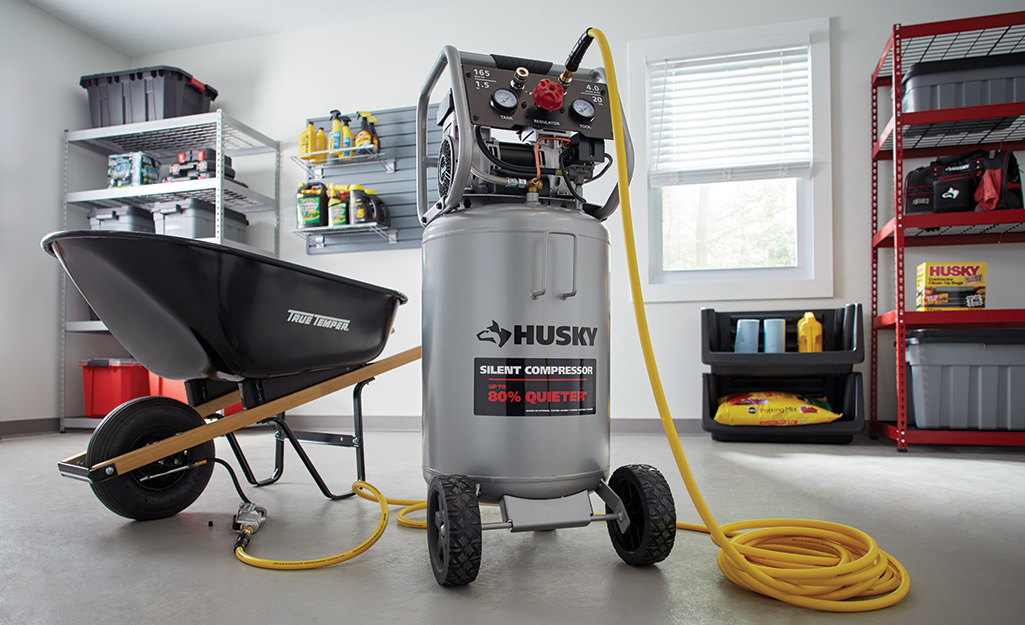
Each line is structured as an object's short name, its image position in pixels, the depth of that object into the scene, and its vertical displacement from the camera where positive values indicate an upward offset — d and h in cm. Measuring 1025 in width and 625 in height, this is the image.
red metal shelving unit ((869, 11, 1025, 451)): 272 +93
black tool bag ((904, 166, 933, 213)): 292 +63
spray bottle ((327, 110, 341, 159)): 385 +119
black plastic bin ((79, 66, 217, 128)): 385 +150
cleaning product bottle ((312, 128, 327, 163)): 394 +116
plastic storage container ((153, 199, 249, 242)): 368 +63
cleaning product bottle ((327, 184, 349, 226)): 378 +70
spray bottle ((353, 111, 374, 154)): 376 +116
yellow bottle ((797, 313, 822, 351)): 303 -10
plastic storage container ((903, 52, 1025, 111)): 278 +114
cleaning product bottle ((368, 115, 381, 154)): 384 +125
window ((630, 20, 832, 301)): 338 +92
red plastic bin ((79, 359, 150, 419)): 370 -43
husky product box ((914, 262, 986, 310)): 276 +14
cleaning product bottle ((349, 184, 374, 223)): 370 +70
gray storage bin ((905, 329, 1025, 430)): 269 -30
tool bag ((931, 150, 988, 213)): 283 +66
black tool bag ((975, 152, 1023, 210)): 276 +63
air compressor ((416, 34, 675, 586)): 119 -2
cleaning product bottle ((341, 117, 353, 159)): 385 +117
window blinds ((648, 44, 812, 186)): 344 +120
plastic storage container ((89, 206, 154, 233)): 378 +64
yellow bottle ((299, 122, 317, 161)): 391 +118
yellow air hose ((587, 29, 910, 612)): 101 -47
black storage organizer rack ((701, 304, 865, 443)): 292 -30
